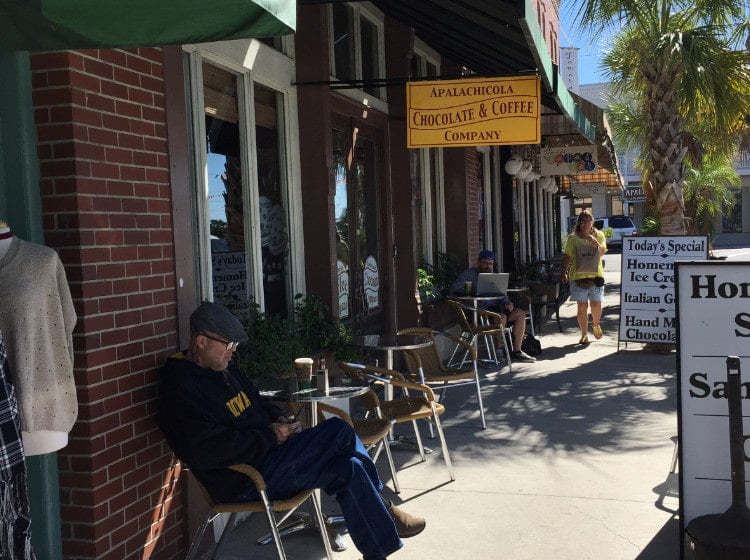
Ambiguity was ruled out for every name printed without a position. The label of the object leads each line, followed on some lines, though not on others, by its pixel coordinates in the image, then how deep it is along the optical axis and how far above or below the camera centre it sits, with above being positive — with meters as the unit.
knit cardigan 3.02 -0.30
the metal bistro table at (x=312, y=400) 4.48 -0.83
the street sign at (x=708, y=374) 4.13 -0.72
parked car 41.30 +0.27
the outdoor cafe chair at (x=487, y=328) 8.72 -0.96
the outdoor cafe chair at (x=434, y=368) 6.58 -1.02
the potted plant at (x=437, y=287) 9.97 -0.60
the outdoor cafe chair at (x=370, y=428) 4.52 -1.07
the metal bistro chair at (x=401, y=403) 5.45 -1.08
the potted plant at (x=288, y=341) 5.49 -0.69
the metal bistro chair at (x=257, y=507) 3.71 -1.15
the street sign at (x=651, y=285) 9.03 -0.60
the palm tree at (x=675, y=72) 10.46 +2.00
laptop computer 9.66 -0.55
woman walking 10.88 -0.46
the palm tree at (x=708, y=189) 29.47 +1.36
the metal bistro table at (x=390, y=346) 6.07 -0.78
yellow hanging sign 6.52 +0.98
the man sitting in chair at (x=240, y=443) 3.79 -0.91
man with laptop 9.69 -0.63
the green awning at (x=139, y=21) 2.78 +0.79
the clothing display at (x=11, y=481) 2.68 -0.71
